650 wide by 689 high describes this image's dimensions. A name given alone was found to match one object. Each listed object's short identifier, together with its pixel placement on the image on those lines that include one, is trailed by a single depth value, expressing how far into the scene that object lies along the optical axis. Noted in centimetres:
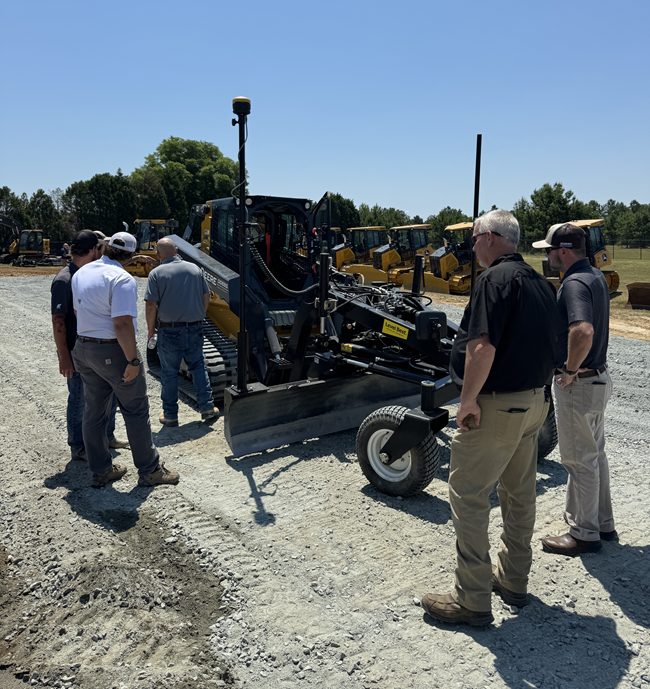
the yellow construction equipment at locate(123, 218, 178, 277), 2759
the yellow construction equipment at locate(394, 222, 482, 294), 1970
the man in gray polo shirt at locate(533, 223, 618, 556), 350
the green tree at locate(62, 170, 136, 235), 4653
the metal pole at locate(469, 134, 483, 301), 451
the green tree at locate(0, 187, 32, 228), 4309
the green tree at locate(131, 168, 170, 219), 4909
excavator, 3148
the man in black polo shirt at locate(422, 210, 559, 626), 274
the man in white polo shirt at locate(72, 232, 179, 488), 427
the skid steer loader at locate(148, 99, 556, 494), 518
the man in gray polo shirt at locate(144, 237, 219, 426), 600
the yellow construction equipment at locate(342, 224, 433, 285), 2306
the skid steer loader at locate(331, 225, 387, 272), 2672
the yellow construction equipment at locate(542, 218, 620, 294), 1756
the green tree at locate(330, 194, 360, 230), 5908
